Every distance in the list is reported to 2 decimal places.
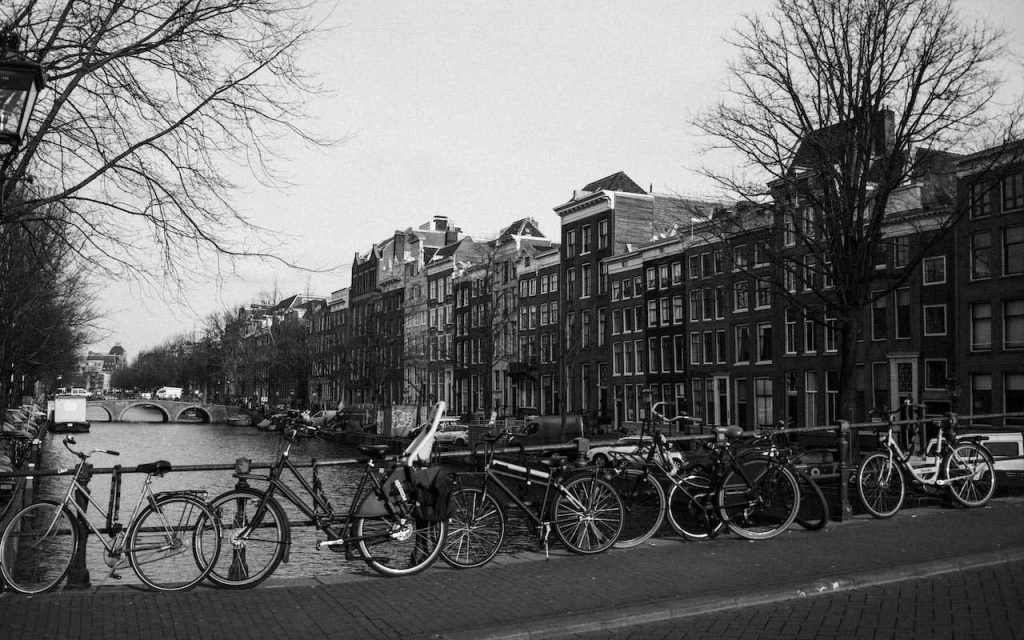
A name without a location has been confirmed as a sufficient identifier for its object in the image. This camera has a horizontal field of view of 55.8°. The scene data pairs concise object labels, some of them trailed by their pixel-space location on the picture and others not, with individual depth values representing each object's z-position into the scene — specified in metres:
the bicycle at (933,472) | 11.51
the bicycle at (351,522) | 7.98
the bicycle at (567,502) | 9.27
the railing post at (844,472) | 11.20
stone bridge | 105.31
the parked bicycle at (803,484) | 10.37
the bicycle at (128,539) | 7.66
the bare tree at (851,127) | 25.36
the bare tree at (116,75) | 10.20
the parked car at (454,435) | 49.88
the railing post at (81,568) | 7.78
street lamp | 7.80
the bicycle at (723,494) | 10.12
